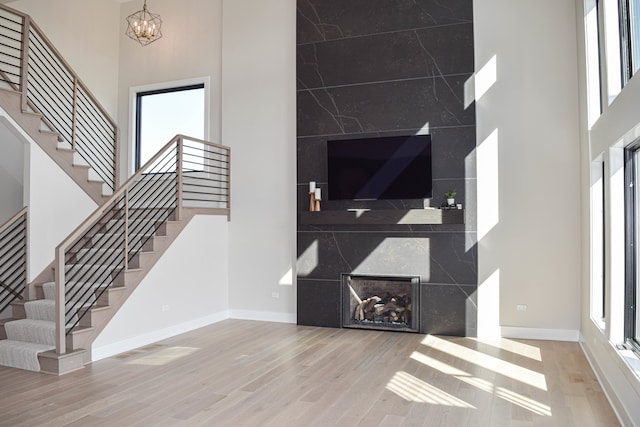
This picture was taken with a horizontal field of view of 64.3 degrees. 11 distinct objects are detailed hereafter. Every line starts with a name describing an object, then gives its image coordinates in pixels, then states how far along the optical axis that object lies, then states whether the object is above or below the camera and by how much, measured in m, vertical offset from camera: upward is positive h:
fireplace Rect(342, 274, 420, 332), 6.38 -1.05
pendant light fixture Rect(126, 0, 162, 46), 5.82 +2.22
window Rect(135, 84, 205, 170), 8.12 +1.72
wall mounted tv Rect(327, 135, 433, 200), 6.38 +0.69
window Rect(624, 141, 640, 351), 3.80 -0.15
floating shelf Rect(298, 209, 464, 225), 6.11 +0.06
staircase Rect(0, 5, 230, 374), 4.93 -0.18
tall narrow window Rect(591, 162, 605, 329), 5.02 -0.18
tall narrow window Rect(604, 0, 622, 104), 4.27 +1.47
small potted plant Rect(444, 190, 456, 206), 6.09 +0.29
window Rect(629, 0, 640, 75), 3.83 +1.45
